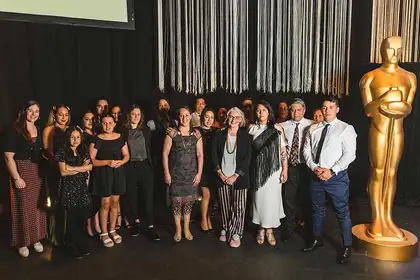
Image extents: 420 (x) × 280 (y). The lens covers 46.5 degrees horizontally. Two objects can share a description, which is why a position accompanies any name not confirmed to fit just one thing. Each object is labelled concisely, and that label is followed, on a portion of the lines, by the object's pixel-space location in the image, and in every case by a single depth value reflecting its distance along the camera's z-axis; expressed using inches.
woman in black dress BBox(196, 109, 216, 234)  169.3
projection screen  169.5
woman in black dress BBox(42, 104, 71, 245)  154.8
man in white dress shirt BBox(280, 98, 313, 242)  166.2
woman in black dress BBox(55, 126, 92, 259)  149.6
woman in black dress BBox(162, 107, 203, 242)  161.6
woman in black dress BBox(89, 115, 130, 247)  157.6
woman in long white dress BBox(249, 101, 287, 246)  157.9
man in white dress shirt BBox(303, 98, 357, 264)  147.6
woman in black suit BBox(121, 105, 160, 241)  166.2
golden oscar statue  144.9
